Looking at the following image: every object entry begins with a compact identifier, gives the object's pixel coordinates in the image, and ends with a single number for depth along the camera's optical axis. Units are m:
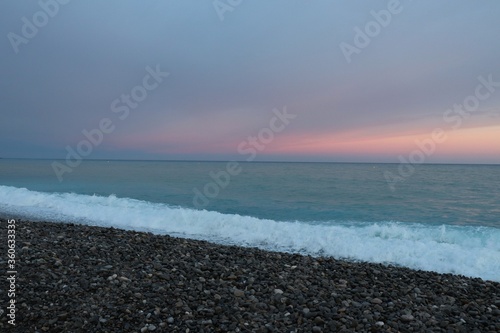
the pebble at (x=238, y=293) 5.65
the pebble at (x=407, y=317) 5.05
